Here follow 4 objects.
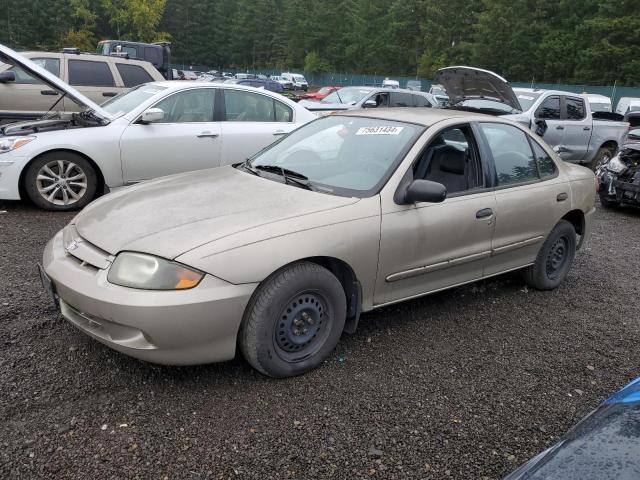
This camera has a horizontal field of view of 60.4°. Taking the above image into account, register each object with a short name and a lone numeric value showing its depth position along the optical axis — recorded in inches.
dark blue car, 64.7
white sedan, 237.1
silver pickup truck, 384.2
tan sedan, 108.3
